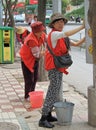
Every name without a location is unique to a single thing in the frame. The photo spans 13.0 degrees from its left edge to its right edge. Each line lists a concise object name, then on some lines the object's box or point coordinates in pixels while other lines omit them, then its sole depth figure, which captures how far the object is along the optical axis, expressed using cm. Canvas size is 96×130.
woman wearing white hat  620
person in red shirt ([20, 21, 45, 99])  766
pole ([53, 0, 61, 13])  791
